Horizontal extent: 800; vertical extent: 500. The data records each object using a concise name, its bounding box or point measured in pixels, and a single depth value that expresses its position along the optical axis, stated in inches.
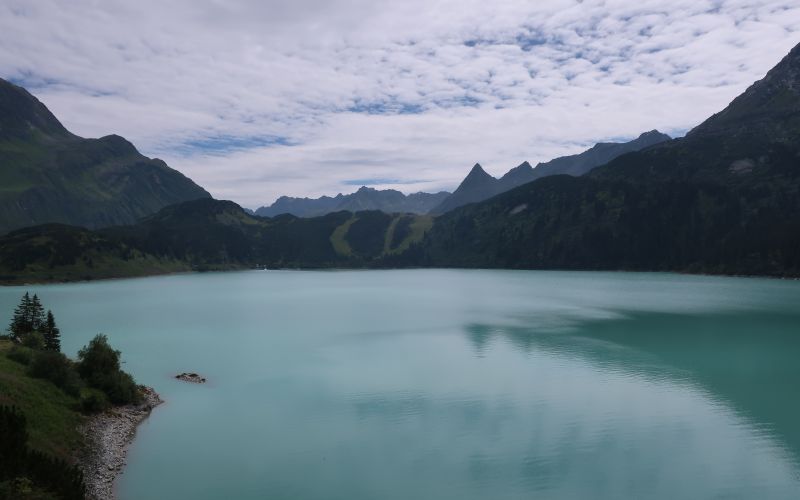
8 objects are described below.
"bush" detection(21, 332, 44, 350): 2066.9
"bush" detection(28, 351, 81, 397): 1636.3
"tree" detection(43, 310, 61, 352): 2279.8
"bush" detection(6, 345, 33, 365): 1772.9
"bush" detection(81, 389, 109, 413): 1615.4
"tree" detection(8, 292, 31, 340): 2596.0
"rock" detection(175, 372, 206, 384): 2276.1
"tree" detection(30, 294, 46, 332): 2700.8
